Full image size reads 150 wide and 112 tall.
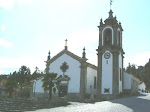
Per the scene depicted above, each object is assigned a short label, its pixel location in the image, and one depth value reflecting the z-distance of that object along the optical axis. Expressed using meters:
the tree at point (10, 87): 20.98
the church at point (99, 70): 23.14
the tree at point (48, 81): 18.43
